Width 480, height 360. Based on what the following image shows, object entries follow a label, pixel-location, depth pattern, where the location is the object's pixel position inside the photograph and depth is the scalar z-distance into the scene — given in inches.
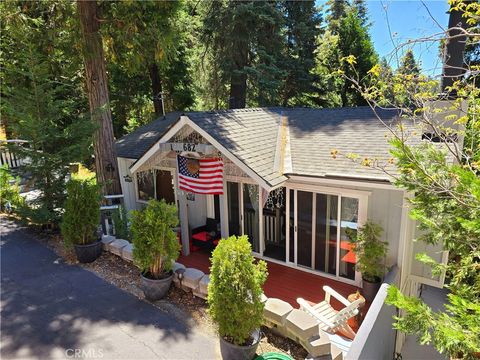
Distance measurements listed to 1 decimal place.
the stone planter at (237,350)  190.5
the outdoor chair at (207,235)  382.9
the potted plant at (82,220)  315.9
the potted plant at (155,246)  252.4
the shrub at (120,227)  371.9
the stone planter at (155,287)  260.4
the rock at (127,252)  321.7
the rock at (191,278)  264.5
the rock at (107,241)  343.0
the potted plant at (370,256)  267.1
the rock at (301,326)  198.4
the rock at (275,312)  215.0
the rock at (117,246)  331.6
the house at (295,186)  285.1
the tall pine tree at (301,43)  836.0
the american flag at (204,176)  327.3
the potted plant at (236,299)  188.7
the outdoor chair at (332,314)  234.4
